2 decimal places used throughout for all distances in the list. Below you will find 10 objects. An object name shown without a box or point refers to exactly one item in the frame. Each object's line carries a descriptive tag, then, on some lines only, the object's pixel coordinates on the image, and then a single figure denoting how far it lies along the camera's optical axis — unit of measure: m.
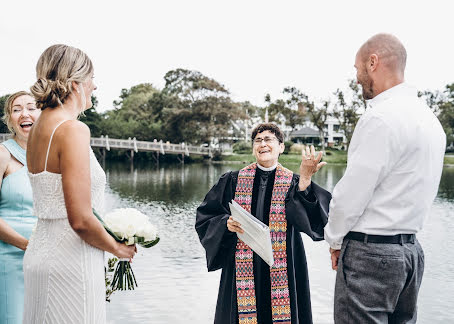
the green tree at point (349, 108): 57.78
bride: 2.17
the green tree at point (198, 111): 48.81
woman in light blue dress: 2.99
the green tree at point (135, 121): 56.12
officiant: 3.82
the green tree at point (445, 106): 63.53
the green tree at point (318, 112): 59.94
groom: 2.48
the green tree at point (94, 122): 55.25
